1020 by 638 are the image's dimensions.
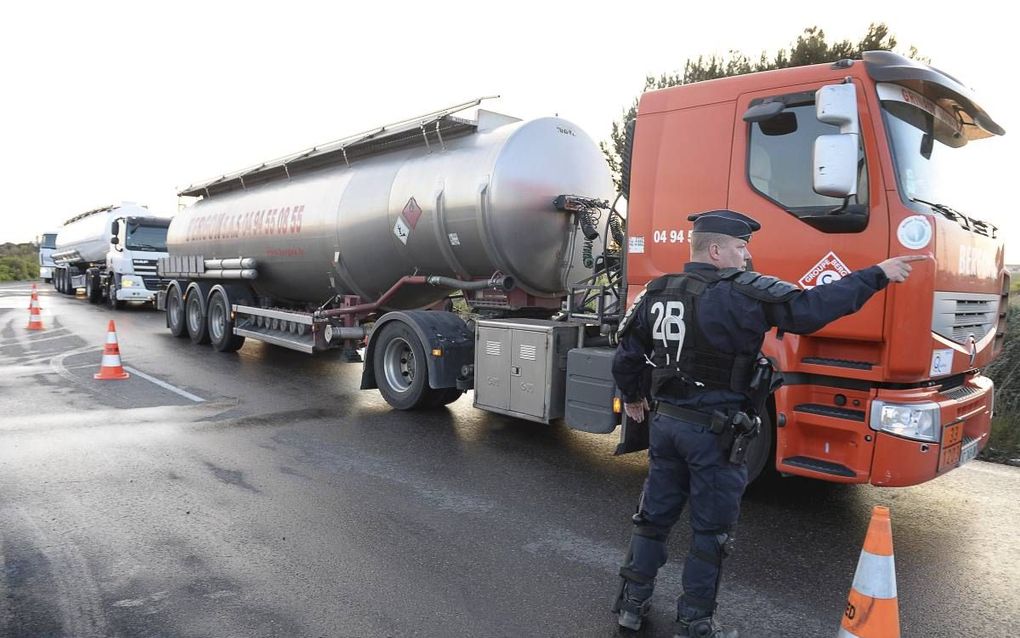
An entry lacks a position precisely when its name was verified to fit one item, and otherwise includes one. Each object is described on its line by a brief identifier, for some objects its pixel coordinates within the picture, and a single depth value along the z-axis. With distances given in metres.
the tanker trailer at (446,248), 6.61
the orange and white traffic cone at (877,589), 2.70
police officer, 3.00
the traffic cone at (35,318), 16.08
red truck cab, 4.02
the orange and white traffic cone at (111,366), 9.55
